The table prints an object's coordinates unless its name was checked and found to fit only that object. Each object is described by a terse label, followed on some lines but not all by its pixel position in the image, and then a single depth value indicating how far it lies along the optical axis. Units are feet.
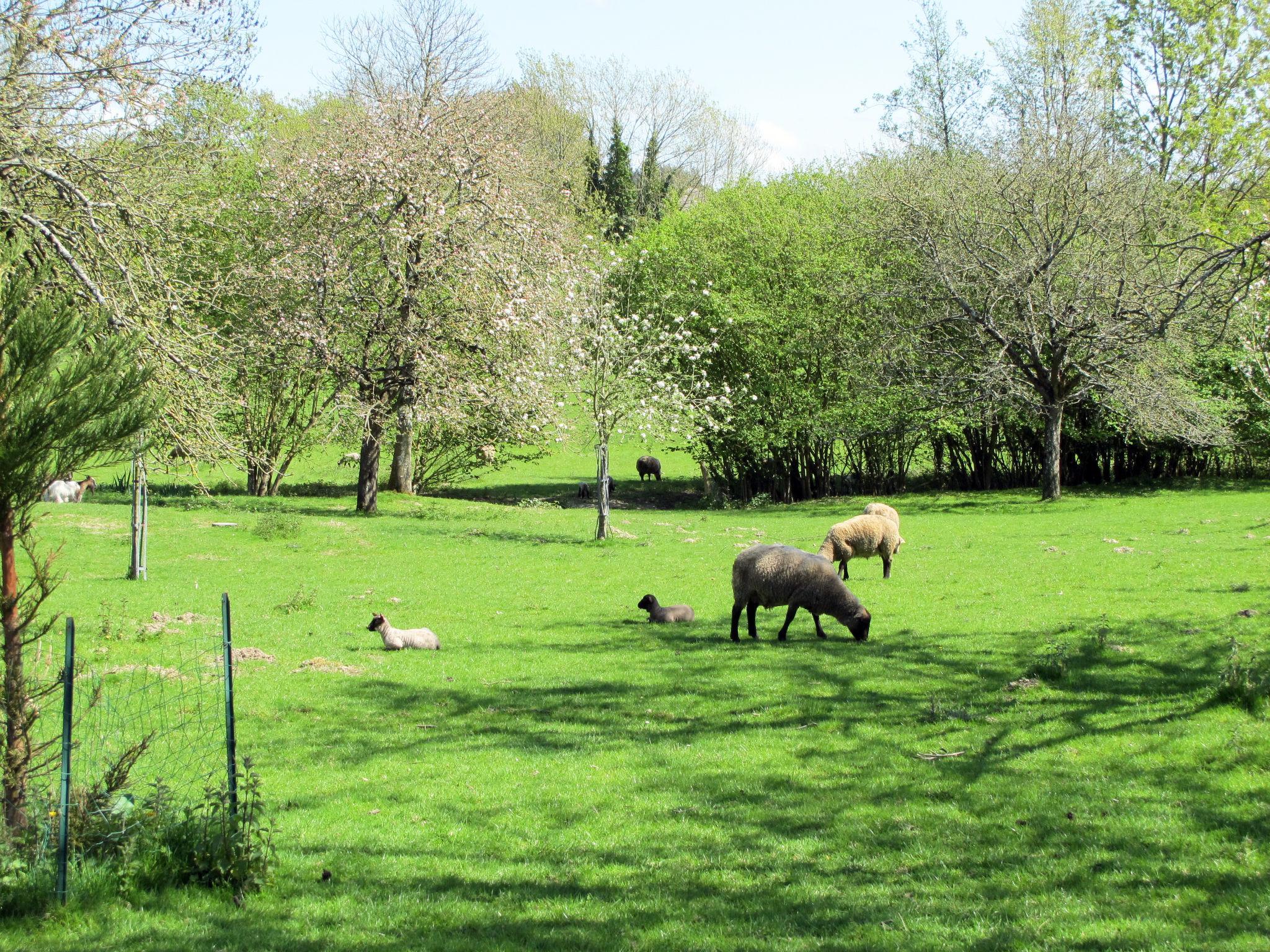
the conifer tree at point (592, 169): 244.01
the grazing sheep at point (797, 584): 50.29
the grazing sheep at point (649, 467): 181.47
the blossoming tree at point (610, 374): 95.25
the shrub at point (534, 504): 129.90
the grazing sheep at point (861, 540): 70.13
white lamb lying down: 51.47
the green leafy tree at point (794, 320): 139.03
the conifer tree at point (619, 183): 248.93
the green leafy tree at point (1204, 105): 61.72
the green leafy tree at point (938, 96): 188.65
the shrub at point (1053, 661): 41.29
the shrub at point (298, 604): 60.64
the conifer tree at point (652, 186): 258.37
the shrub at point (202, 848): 23.04
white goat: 110.11
